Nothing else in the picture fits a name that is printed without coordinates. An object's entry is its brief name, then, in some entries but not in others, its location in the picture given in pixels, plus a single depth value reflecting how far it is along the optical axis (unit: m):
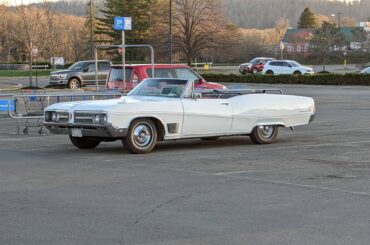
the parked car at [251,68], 57.09
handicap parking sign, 20.06
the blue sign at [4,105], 17.59
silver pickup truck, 34.94
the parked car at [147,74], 20.45
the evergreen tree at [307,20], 134.38
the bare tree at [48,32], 53.26
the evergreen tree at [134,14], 78.44
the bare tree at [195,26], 58.75
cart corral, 15.84
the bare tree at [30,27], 38.75
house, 99.01
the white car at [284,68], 48.67
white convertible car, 11.21
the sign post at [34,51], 37.84
